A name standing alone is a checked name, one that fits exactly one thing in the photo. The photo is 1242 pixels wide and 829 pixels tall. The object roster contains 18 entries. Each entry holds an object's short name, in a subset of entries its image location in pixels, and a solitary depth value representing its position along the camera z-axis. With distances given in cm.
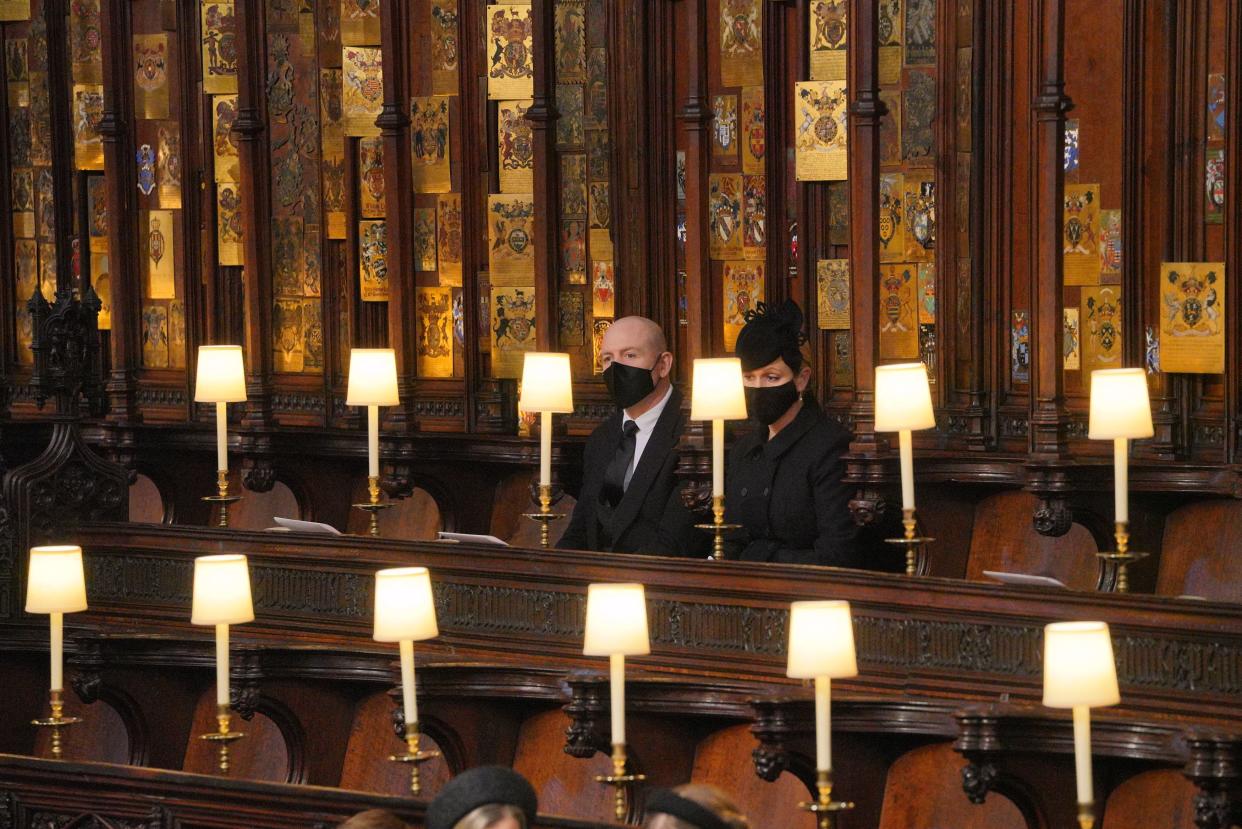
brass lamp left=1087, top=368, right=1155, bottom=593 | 1277
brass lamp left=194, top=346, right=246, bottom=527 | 1670
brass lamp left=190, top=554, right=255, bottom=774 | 1248
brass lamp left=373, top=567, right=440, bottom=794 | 1170
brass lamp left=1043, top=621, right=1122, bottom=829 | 976
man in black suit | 1622
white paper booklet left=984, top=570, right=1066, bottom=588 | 1249
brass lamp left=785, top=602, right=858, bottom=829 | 1060
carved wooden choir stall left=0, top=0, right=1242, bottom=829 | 1236
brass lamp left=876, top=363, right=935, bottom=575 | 1366
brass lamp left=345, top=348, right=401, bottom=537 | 1687
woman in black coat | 1510
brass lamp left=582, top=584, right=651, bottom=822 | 1119
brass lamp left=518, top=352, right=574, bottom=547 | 1597
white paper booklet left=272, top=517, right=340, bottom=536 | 1645
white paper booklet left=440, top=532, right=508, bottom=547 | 1551
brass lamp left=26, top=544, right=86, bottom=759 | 1312
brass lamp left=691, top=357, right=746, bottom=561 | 1477
